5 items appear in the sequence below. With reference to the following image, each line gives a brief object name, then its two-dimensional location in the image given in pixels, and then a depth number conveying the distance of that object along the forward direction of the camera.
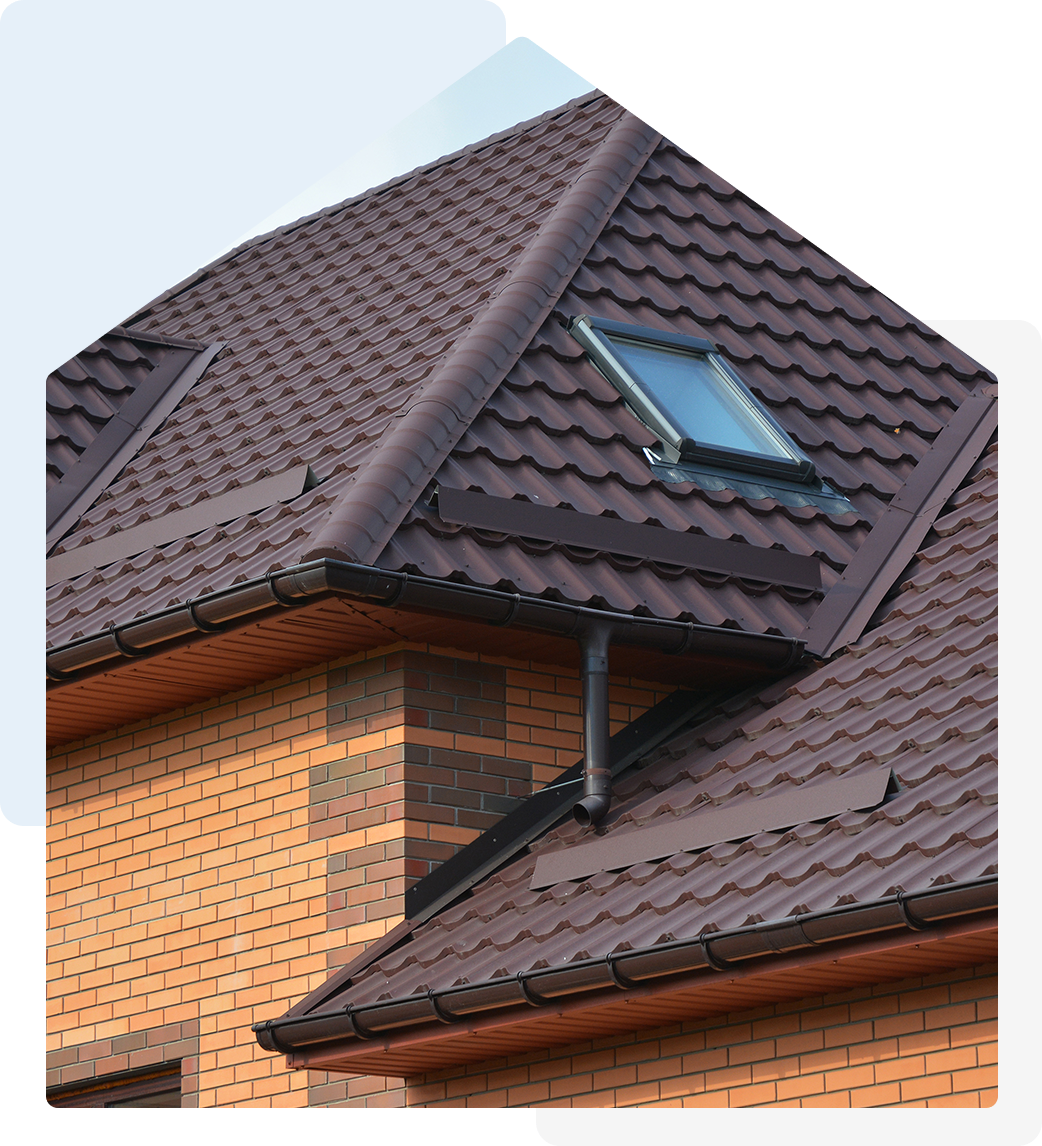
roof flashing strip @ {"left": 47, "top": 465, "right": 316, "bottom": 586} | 14.84
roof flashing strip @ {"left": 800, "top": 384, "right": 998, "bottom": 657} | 15.12
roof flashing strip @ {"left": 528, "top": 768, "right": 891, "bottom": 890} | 12.01
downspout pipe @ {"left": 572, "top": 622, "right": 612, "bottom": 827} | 13.75
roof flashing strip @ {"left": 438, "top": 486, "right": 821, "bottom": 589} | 13.99
